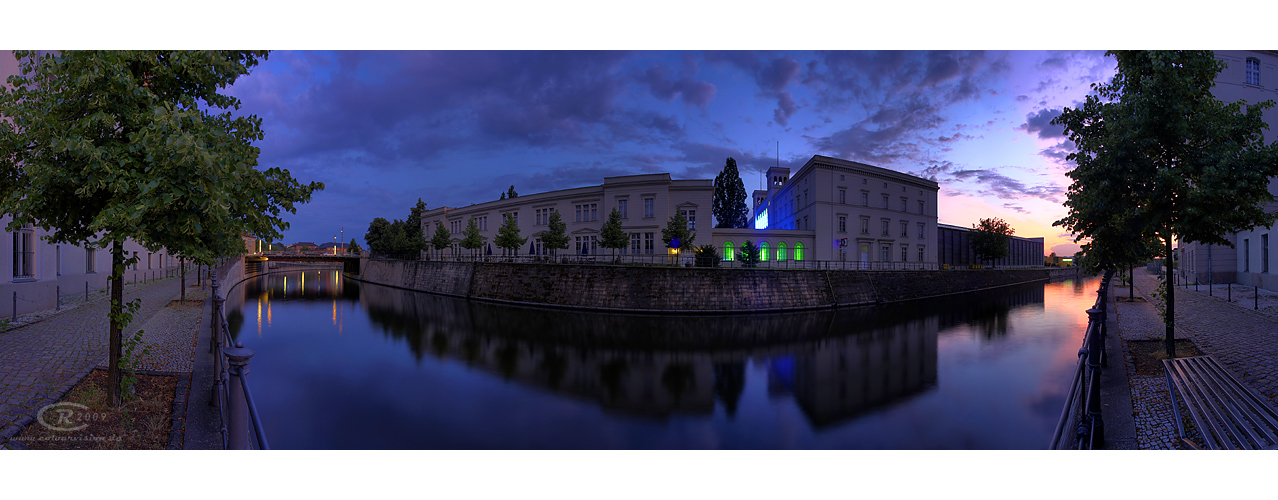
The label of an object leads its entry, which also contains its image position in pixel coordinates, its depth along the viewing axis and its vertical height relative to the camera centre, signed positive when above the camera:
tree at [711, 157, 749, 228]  57.72 +6.51
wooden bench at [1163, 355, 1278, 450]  5.25 -2.12
